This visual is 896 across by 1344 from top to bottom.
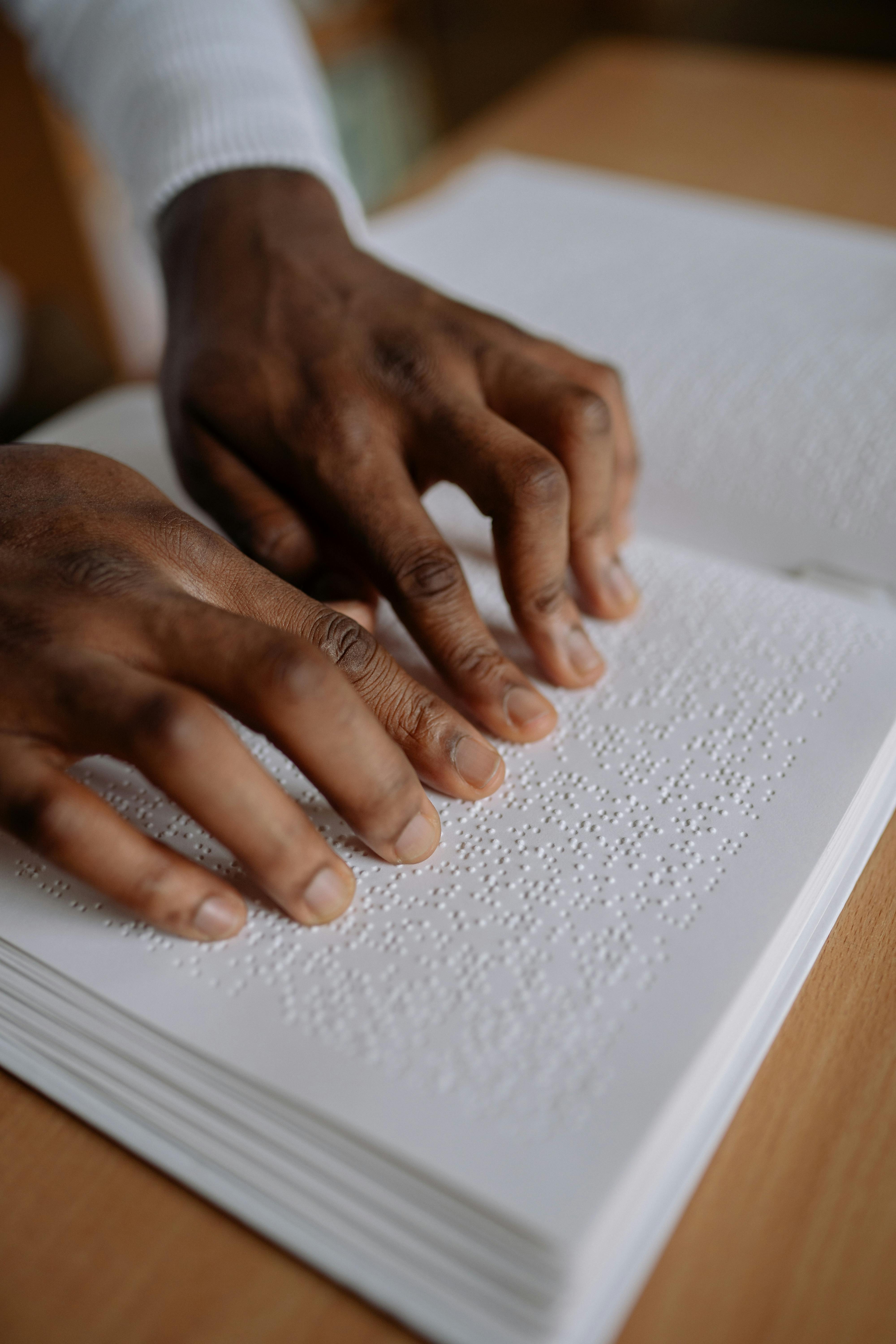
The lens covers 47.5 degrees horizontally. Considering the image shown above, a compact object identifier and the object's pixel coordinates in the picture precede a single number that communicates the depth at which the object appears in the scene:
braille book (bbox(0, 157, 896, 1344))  0.32
